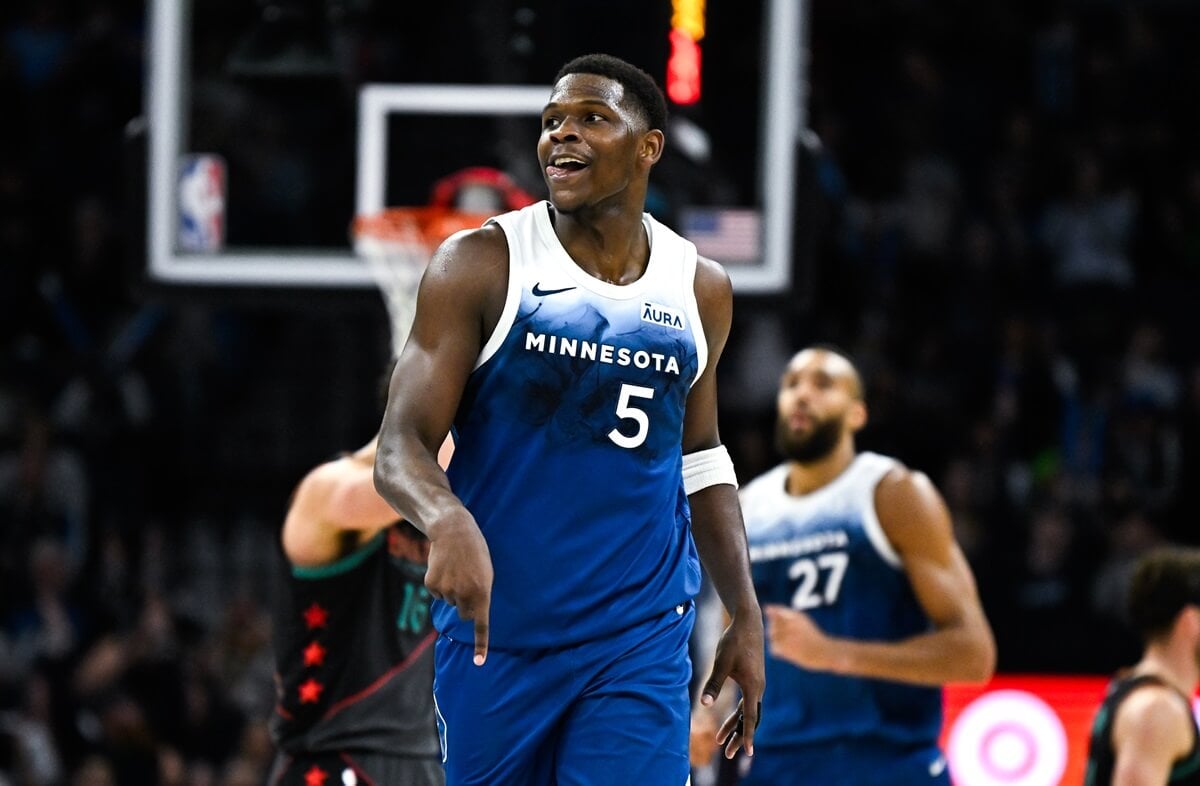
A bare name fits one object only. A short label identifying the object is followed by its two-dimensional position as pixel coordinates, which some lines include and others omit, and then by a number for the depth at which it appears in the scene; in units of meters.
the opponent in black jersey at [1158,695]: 10.07
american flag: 14.84
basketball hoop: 14.08
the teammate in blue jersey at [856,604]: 11.21
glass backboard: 14.82
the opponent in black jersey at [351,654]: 9.86
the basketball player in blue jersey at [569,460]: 7.05
